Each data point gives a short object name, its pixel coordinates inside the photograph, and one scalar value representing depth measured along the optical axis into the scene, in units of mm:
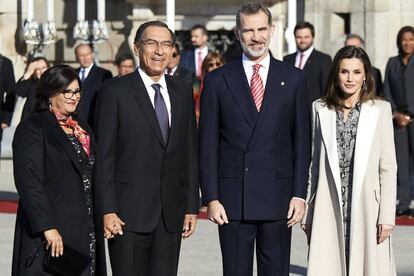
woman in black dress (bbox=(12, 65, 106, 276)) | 7738
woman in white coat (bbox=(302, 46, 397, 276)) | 8086
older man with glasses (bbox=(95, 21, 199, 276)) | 7984
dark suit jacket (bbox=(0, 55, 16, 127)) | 15234
